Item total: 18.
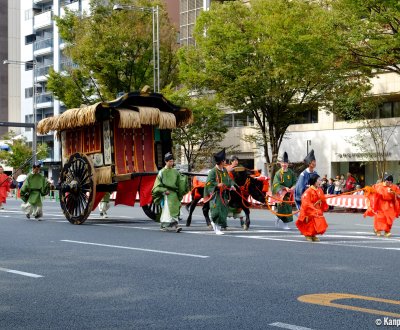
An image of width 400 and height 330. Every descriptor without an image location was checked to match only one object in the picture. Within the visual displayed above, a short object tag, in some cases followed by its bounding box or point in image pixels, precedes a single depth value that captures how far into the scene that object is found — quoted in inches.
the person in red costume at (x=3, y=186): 1036.5
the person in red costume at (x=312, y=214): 518.6
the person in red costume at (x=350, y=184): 1178.5
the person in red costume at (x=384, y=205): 565.6
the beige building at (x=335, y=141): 1405.0
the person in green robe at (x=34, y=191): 807.1
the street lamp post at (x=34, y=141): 1925.1
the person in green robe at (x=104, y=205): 814.5
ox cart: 674.2
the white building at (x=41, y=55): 2598.9
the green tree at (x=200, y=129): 1437.0
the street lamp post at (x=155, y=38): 1323.8
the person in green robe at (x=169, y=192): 601.6
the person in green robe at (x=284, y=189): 644.7
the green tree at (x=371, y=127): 1223.5
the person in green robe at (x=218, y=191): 589.0
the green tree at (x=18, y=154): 2349.9
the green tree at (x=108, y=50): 1384.1
